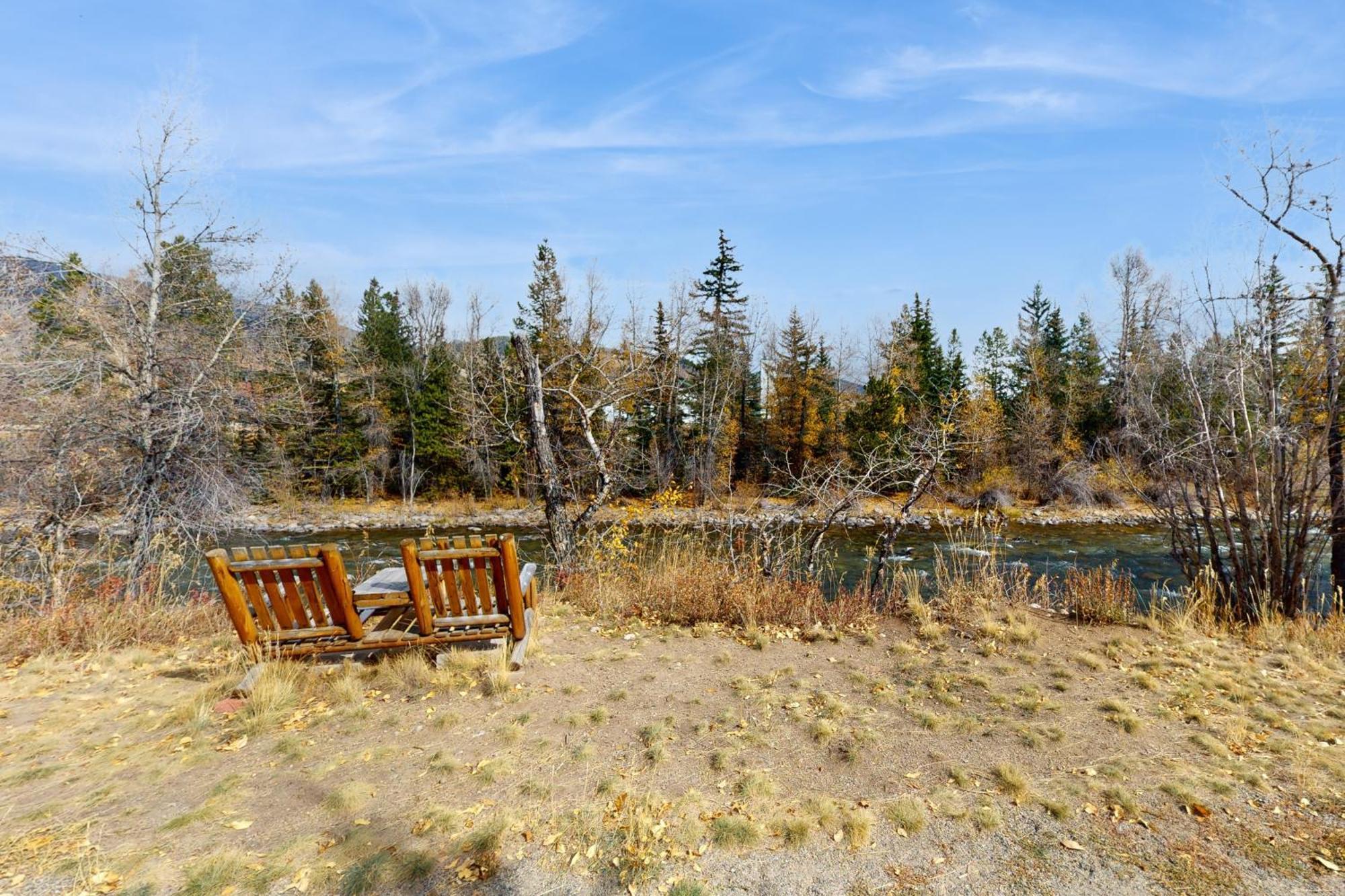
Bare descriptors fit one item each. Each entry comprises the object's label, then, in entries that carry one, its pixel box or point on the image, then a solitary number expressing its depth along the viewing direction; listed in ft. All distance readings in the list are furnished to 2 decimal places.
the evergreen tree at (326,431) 89.48
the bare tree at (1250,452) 21.08
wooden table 15.52
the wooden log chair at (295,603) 13.84
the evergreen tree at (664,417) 91.04
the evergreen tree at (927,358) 104.63
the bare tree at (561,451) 27.20
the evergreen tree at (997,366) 117.60
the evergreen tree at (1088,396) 101.19
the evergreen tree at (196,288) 29.58
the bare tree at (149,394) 25.45
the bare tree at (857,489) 23.67
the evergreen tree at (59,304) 26.50
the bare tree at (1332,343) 20.98
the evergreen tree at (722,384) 99.09
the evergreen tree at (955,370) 107.24
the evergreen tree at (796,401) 105.70
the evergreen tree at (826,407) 104.27
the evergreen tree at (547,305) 92.12
